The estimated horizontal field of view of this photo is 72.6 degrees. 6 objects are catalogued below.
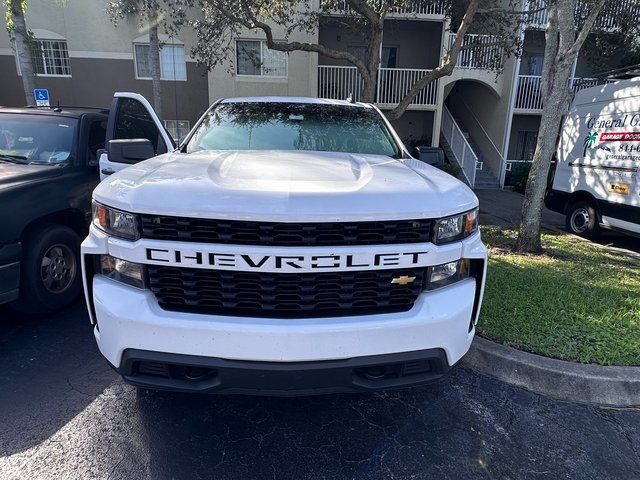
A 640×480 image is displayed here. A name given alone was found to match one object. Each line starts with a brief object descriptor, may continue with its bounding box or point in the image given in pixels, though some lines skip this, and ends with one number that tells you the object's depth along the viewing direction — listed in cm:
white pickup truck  202
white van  693
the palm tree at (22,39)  1074
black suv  351
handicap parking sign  1121
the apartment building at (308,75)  1475
